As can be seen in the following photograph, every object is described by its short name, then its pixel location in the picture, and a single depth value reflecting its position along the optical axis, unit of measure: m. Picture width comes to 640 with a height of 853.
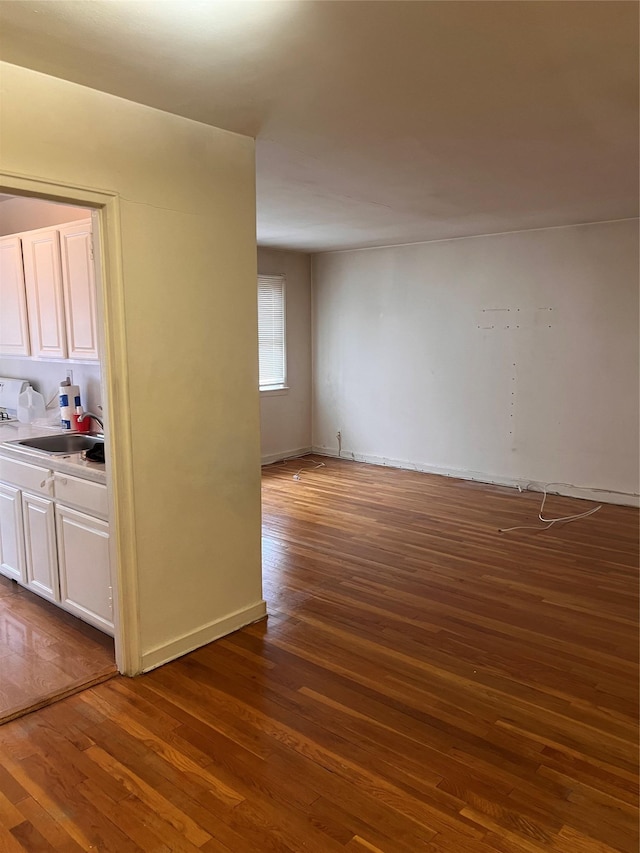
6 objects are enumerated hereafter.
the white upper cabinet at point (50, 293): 3.47
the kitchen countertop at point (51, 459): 2.99
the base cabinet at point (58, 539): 3.02
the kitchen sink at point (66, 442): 3.76
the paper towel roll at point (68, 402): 4.04
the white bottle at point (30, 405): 4.50
